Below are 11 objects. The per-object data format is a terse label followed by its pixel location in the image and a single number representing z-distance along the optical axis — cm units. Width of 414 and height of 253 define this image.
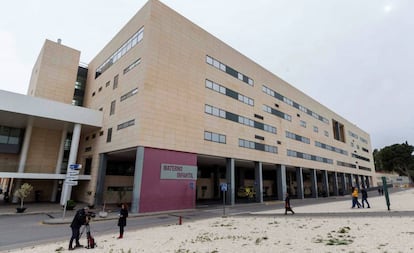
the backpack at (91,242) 998
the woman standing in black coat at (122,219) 1198
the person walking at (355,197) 2077
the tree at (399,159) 9900
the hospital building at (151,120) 2381
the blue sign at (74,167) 1671
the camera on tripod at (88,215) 1053
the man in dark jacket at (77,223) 1013
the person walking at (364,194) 2015
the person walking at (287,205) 1842
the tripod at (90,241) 998
